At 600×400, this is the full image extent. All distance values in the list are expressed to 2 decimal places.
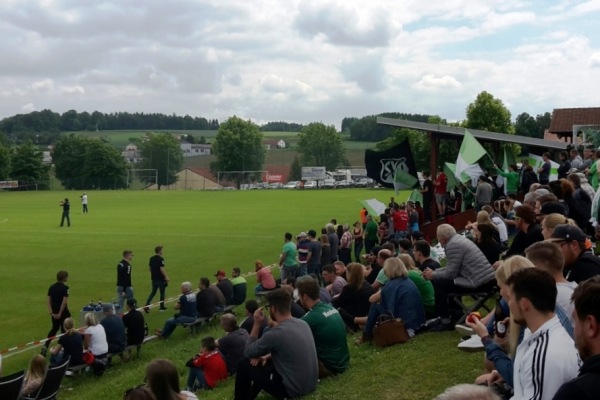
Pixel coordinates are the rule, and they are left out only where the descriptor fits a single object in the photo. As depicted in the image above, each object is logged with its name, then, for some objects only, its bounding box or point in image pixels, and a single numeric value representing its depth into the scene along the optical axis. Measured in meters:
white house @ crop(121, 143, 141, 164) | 151.82
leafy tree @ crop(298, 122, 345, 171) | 144.12
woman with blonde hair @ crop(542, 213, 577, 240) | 6.71
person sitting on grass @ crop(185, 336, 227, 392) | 9.66
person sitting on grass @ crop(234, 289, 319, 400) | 7.15
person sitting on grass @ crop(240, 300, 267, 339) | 10.53
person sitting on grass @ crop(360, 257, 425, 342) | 9.42
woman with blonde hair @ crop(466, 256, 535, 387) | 4.94
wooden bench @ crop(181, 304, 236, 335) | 14.35
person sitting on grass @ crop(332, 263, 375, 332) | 10.62
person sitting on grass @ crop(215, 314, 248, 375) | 9.93
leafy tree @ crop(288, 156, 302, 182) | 131.24
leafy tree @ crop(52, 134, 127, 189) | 108.56
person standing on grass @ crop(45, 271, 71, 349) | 14.07
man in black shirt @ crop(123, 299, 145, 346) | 12.89
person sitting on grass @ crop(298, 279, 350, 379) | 7.94
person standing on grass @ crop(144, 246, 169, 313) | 17.22
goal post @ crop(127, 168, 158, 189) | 113.69
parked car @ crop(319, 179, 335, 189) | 99.39
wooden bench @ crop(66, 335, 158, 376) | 11.61
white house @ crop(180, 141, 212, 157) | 190.25
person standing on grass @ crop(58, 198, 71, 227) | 38.31
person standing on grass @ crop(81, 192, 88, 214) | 48.36
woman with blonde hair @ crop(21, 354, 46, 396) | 8.90
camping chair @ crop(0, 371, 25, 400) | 7.92
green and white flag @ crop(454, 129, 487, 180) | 18.75
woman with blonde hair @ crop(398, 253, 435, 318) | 10.18
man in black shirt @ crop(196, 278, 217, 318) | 14.78
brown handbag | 9.36
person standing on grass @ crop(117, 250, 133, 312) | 16.78
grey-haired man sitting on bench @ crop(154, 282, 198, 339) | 14.25
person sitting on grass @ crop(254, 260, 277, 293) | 16.53
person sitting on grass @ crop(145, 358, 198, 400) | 5.24
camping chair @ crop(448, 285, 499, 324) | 9.12
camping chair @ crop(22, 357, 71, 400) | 8.91
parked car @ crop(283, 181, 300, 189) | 103.25
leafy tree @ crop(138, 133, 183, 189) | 127.54
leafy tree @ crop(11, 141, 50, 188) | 102.38
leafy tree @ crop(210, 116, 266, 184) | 130.25
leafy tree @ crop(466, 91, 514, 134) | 79.75
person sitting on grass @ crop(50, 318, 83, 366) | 11.28
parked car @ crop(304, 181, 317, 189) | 100.31
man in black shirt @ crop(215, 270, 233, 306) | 15.86
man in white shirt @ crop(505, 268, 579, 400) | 3.84
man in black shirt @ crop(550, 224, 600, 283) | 5.80
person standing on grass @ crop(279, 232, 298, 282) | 18.86
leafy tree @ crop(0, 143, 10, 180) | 100.88
